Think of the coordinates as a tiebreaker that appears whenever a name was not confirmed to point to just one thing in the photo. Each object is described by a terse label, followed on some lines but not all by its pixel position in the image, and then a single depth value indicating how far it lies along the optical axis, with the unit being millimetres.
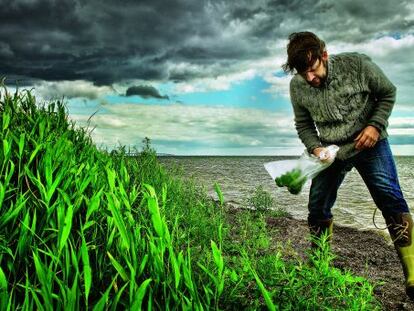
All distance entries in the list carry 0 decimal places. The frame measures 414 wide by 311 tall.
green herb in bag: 3844
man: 3639
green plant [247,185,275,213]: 7844
